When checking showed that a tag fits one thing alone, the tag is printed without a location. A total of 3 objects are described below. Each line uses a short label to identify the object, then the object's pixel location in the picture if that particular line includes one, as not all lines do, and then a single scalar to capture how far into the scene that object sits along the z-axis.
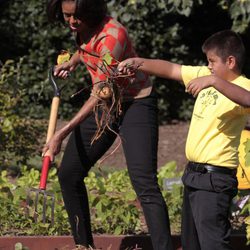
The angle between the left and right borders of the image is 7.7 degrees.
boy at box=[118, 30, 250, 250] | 9.56
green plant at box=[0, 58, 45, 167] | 16.09
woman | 10.39
